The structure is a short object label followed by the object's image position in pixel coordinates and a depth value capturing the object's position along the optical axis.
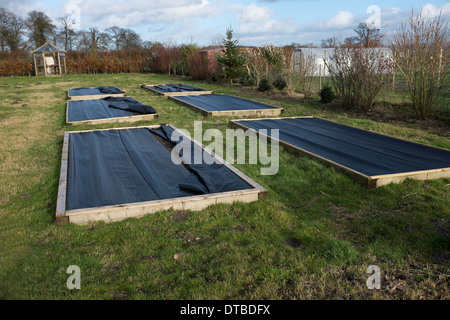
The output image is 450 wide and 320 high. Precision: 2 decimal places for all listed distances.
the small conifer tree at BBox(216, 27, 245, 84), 16.33
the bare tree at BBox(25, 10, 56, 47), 31.48
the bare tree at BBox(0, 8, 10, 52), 28.80
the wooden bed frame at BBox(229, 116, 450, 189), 4.01
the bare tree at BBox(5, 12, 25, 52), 29.33
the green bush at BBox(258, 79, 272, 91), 13.58
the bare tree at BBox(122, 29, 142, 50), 37.28
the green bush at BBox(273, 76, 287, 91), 13.32
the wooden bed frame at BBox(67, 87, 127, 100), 11.54
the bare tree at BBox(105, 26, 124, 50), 37.28
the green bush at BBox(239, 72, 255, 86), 15.32
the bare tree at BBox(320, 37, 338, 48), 22.86
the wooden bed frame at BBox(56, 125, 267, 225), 3.22
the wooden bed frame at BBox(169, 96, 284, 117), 8.62
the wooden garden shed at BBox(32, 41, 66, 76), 22.46
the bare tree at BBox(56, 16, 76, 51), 33.28
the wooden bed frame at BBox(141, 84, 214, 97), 12.30
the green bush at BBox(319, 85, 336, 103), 10.21
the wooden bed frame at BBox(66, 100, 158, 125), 7.66
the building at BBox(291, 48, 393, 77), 21.55
